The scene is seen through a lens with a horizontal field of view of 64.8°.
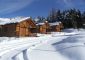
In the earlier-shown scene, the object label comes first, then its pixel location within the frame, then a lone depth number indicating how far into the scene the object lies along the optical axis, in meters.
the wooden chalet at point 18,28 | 14.87
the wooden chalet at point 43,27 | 23.13
